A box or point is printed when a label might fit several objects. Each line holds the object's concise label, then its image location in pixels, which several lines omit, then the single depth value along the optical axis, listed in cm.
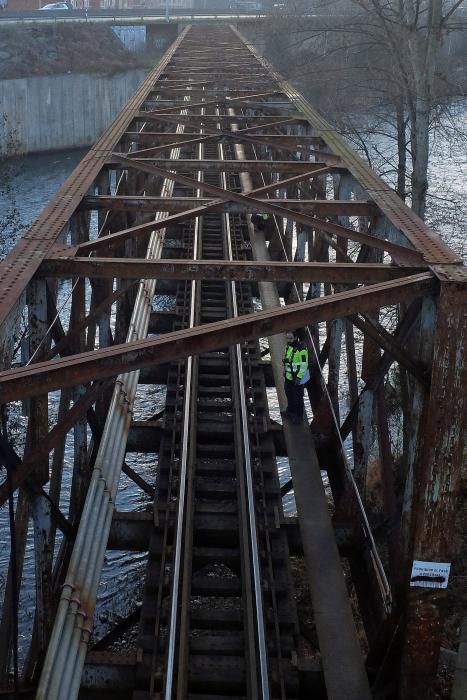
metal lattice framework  569
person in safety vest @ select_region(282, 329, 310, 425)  987
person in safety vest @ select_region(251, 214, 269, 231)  1758
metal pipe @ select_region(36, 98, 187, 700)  545
